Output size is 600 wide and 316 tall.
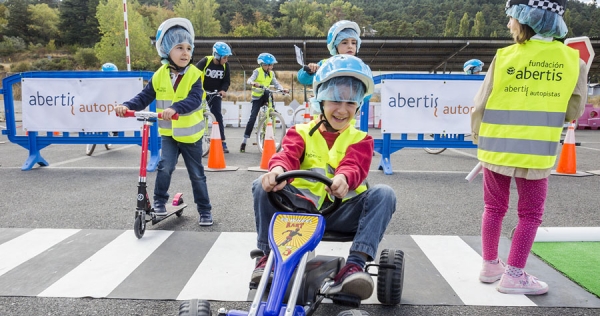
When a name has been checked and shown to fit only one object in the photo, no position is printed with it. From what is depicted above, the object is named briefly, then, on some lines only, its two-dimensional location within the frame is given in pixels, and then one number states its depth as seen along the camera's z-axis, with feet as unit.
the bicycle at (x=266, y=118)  29.94
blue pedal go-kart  5.92
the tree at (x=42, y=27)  301.43
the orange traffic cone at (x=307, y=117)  31.05
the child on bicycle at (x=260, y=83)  31.12
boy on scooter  13.30
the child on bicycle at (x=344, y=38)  15.20
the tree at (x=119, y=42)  217.36
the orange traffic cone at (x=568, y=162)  22.74
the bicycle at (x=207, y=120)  27.94
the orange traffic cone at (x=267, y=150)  23.73
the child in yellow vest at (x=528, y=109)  8.48
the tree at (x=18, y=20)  297.12
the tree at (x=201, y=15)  289.12
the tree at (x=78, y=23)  298.15
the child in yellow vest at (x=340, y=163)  7.55
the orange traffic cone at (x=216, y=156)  23.52
